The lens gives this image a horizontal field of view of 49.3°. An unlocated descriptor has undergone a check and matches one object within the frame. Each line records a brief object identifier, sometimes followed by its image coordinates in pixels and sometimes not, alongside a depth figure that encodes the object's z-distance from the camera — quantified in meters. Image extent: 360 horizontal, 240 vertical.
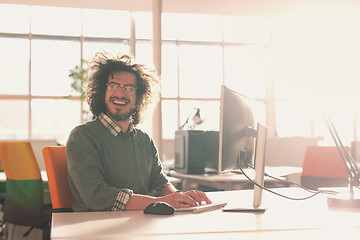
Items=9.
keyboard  1.42
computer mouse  1.37
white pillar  4.38
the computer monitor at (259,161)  1.49
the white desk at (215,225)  1.06
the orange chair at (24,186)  2.59
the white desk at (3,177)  2.99
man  1.57
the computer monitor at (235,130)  1.35
